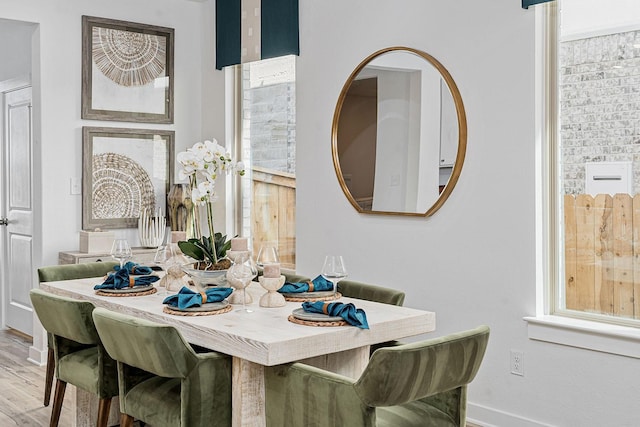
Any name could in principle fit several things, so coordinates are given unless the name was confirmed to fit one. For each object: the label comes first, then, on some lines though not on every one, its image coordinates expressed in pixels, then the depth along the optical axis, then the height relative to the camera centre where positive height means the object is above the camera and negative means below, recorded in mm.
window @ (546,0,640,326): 3127 +234
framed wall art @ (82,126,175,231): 5109 +296
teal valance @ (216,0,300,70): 4746 +1282
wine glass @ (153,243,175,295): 3258 -198
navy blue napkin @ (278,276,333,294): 3031 -312
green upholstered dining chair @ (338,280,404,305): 3199 -365
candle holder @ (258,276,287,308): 2859 -320
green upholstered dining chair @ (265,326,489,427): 2074 -541
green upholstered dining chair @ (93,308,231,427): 2400 -551
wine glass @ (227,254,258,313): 2777 -226
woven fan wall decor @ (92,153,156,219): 5172 +189
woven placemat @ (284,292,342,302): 2972 -354
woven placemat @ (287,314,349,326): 2508 -385
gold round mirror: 3807 +447
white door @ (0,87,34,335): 5547 +24
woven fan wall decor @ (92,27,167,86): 5172 +1170
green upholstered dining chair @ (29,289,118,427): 2930 -605
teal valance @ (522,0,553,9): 3315 +978
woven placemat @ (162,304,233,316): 2705 -374
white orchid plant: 2957 +121
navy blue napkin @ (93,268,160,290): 3234 -307
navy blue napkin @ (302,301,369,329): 2504 -351
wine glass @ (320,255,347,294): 2855 -219
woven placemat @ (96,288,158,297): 3139 -351
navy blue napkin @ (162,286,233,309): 2752 -327
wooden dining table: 2354 -423
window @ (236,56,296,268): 4926 +443
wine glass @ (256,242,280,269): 2857 -176
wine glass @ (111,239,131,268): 3328 -169
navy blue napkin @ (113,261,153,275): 3647 -282
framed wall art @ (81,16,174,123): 5117 +1053
